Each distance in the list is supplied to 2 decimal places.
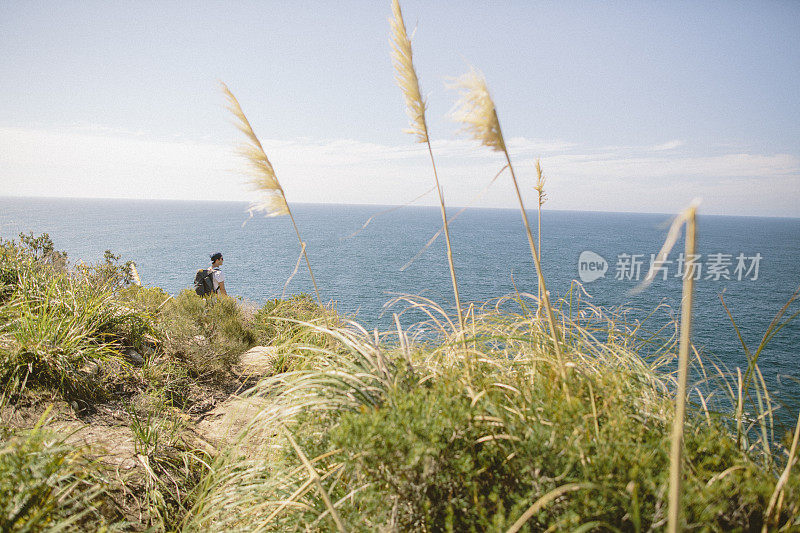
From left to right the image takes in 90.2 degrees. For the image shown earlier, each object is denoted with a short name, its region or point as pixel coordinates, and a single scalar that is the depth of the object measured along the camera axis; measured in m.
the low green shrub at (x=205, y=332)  4.92
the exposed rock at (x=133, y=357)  4.42
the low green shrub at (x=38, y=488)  1.59
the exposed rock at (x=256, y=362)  4.70
